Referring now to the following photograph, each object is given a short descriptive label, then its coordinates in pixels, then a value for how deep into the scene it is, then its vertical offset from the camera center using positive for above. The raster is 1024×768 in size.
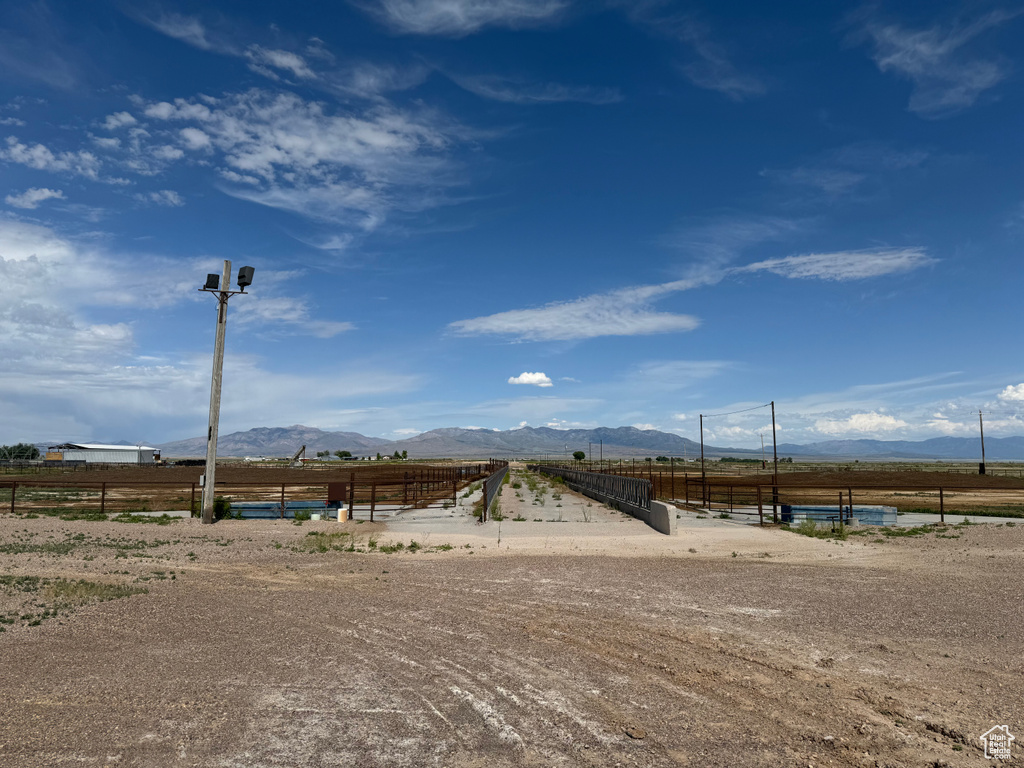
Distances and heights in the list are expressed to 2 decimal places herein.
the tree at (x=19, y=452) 155.38 +3.21
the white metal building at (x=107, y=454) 141.12 +2.65
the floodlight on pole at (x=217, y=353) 22.80 +3.76
